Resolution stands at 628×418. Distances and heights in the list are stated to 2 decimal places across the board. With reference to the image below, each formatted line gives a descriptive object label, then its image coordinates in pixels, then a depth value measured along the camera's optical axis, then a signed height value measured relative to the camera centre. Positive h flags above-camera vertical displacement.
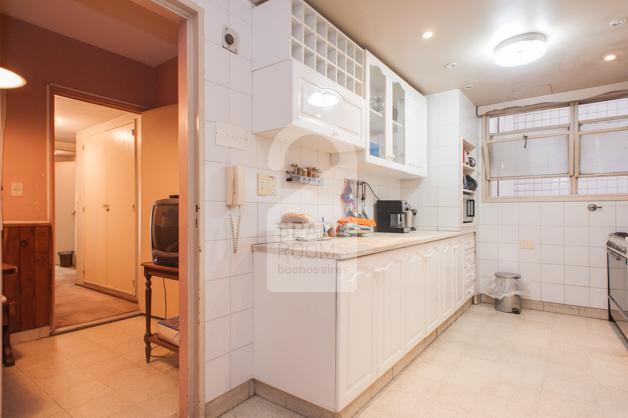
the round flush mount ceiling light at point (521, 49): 2.34 +1.17
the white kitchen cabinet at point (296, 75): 1.80 +0.77
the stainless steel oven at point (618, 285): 2.60 -0.66
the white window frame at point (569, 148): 3.37 +0.66
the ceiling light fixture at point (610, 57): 2.70 +1.24
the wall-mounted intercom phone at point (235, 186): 1.73 +0.13
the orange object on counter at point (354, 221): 2.48 -0.09
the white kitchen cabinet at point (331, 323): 1.58 -0.60
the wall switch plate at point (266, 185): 1.96 +0.15
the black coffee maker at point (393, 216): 3.02 -0.06
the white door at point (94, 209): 4.23 +0.02
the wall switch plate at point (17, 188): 2.69 +0.19
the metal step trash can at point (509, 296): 3.47 -0.92
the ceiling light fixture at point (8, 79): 1.61 +0.66
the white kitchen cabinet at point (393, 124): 2.63 +0.76
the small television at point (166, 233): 2.14 -0.15
